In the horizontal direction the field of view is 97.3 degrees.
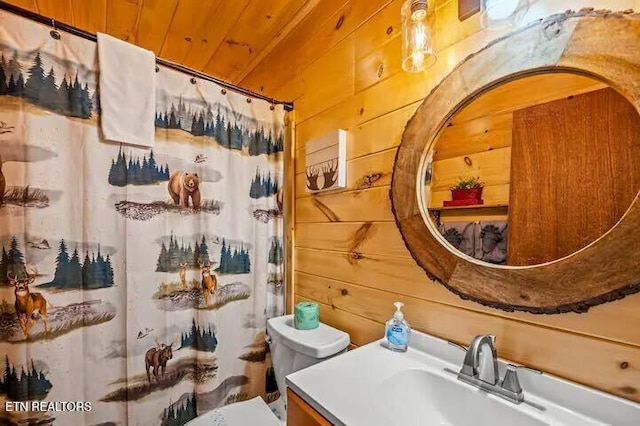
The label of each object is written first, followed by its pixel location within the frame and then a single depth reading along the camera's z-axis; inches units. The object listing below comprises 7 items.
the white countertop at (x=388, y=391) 23.3
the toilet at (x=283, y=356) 42.4
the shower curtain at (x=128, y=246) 36.5
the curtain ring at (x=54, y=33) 37.7
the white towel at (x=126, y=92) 41.2
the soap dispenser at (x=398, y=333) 35.7
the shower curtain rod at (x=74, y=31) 35.4
